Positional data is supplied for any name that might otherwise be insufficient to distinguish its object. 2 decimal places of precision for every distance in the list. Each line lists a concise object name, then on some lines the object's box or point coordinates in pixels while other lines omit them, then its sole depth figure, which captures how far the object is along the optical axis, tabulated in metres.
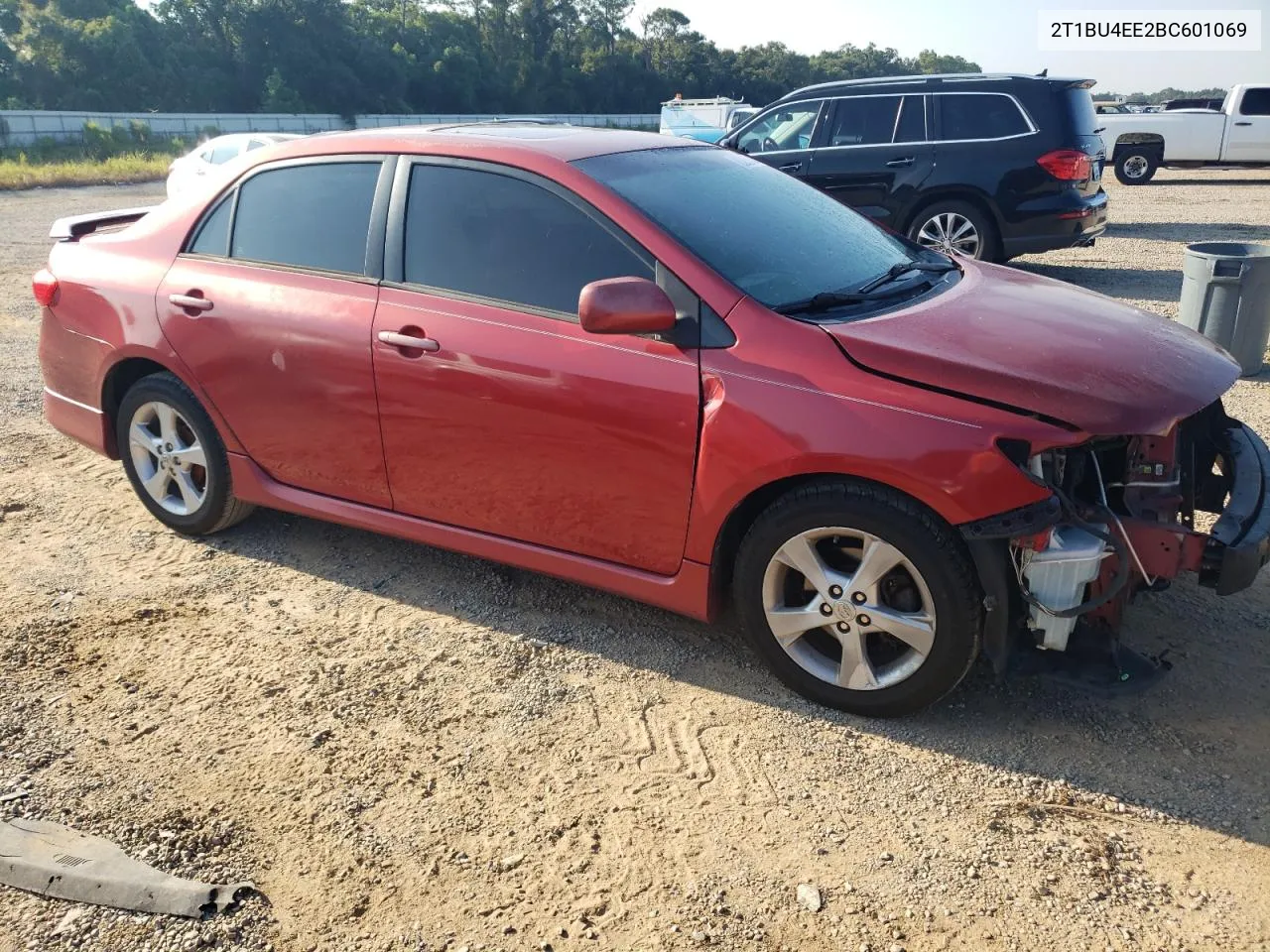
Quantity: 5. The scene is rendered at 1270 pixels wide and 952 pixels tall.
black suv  9.43
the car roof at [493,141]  3.65
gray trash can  6.46
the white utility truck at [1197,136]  19.48
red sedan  2.86
